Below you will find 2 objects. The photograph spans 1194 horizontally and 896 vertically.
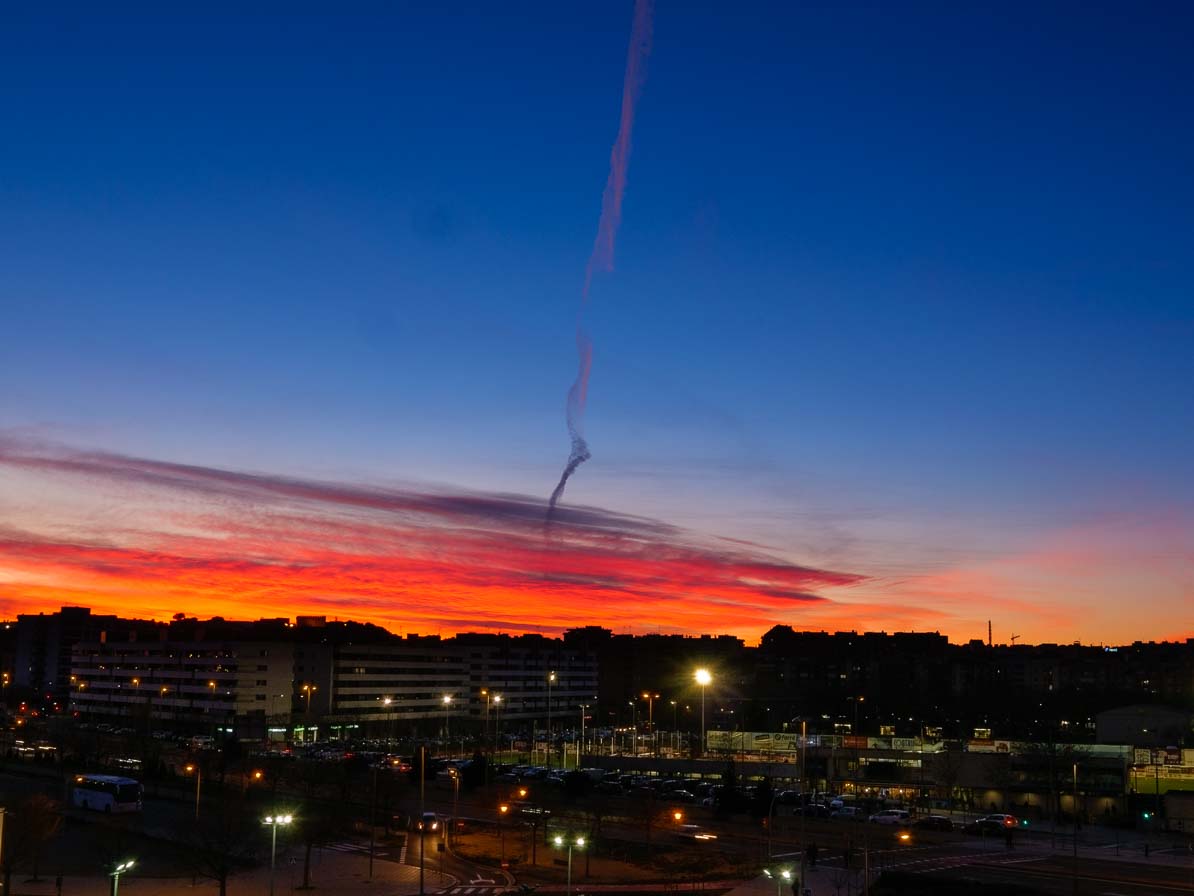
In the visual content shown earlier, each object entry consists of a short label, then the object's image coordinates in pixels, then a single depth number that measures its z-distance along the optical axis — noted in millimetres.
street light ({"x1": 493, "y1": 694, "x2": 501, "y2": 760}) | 119125
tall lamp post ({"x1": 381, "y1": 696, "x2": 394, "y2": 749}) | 126625
